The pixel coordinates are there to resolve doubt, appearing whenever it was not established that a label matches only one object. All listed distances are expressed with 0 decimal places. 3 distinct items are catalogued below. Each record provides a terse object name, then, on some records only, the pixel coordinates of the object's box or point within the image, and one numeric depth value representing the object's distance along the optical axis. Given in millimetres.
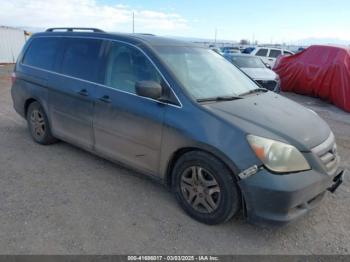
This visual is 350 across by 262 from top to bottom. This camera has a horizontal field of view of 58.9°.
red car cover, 9578
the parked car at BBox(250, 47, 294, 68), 19102
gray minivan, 2691
